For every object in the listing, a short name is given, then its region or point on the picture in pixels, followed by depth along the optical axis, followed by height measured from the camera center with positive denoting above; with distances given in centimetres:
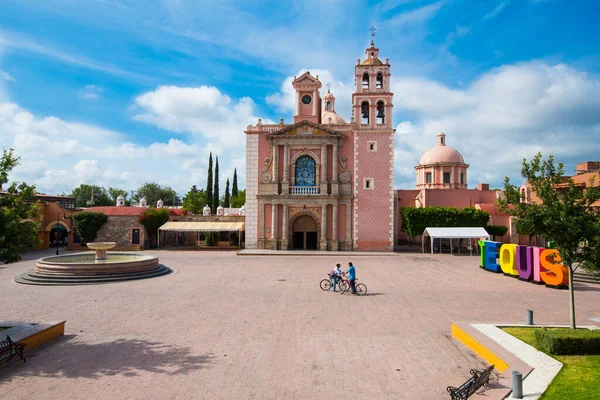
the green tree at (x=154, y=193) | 9874 +734
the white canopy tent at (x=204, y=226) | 3725 -33
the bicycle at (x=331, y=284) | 1748 -277
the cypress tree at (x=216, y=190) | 5617 +450
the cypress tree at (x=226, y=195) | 6612 +453
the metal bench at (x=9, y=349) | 861 -277
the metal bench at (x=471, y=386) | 675 -286
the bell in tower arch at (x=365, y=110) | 3809 +1069
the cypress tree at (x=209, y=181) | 5594 +581
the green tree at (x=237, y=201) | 7198 +406
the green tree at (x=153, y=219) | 3778 +34
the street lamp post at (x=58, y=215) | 3644 +63
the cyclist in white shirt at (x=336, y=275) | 1736 -227
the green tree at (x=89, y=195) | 8919 +643
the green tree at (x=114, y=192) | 9360 +715
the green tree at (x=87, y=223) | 3669 -3
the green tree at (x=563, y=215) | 1007 +19
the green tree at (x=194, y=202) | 6413 +336
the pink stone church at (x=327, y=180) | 3631 +393
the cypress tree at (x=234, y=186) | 7419 +680
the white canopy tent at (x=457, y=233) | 3319 -89
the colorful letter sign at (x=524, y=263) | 1862 -215
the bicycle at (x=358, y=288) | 1709 -290
